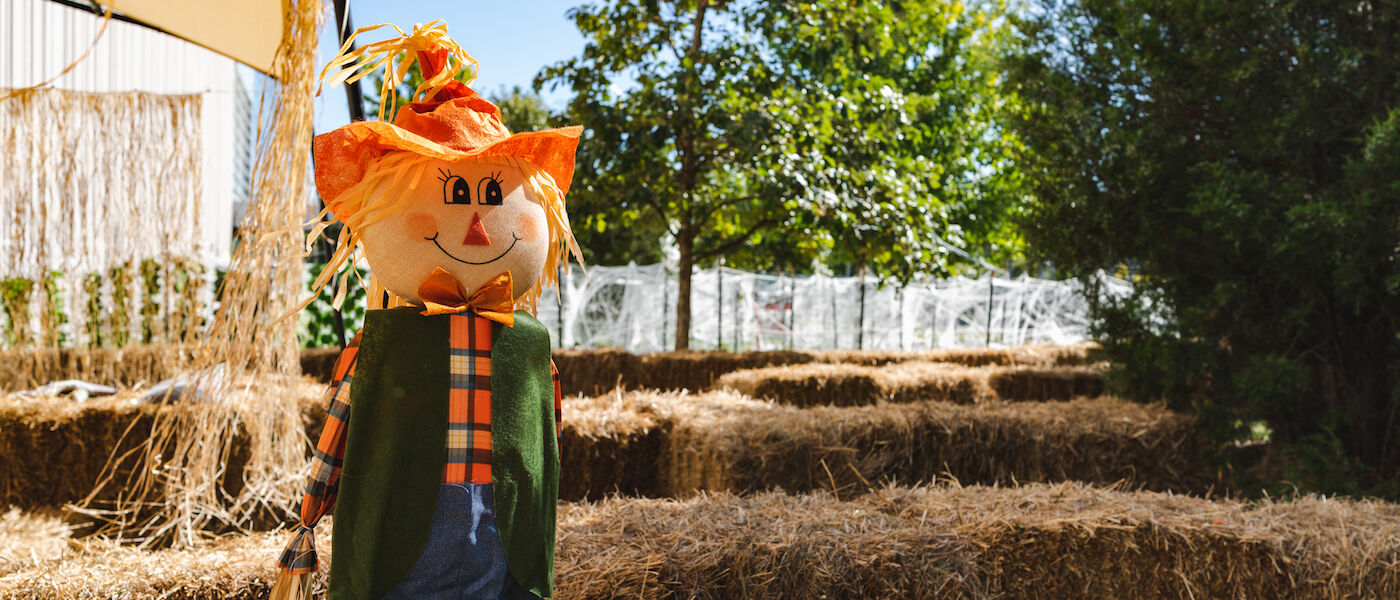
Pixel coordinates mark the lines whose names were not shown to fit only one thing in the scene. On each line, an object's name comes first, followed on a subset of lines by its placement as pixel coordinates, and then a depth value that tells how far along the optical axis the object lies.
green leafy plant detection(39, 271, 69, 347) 6.20
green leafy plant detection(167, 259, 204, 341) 3.40
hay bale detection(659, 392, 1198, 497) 3.92
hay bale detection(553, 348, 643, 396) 8.80
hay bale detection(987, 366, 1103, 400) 7.27
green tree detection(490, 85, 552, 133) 21.58
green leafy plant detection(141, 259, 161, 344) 6.66
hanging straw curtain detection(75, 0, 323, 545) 3.04
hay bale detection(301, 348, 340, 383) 8.53
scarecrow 1.71
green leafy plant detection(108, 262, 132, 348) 6.60
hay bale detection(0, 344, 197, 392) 6.48
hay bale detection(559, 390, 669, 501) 4.21
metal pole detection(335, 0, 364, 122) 2.73
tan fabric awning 3.21
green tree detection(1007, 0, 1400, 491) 4.85
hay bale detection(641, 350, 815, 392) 8.54
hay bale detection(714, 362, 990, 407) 6.54
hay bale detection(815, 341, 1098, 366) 9.23
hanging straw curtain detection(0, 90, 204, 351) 5.87
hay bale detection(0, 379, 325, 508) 4.45
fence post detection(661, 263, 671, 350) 14.74
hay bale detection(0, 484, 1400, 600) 2.37
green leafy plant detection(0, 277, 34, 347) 6.09
